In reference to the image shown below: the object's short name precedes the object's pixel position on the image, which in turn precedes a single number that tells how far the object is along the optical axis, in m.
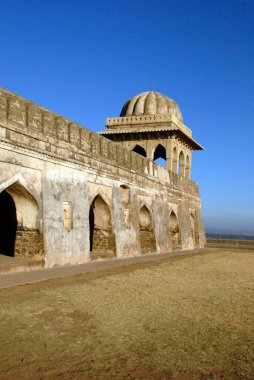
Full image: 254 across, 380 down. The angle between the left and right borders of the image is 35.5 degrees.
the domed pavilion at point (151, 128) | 23.14
